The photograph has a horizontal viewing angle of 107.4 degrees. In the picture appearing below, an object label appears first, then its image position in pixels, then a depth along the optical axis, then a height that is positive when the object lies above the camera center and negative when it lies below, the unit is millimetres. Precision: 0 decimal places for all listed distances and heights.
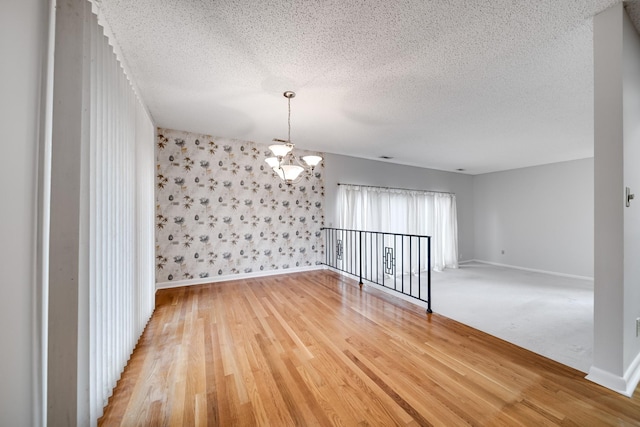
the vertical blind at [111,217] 1271 -9
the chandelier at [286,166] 2355 +588
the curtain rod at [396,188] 5008 +621
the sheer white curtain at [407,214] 4898 +17
